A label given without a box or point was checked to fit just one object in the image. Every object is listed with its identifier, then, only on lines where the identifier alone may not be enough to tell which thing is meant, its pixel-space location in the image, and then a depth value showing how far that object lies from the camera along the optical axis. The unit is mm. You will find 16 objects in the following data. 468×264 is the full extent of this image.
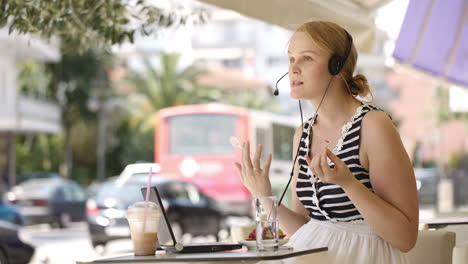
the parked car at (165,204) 18375
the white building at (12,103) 33556
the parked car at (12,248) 11352
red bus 26000
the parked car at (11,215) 18344
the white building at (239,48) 82438
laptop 3471
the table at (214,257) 2996
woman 3305
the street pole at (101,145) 56656
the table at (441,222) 5780
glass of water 3238
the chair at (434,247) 4613
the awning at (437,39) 10422
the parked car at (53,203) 28688
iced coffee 3326
